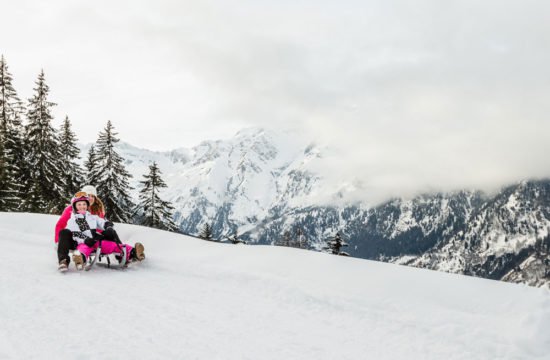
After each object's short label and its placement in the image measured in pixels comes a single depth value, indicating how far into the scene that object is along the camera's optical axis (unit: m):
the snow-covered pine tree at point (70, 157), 31.17
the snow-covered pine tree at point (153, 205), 33.44
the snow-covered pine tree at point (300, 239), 53.46
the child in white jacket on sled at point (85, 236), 8.24
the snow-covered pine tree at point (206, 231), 44.87
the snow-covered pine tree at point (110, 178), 30.69
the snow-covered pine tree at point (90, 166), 31.55
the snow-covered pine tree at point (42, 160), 27.86
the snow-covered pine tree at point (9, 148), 25.83
